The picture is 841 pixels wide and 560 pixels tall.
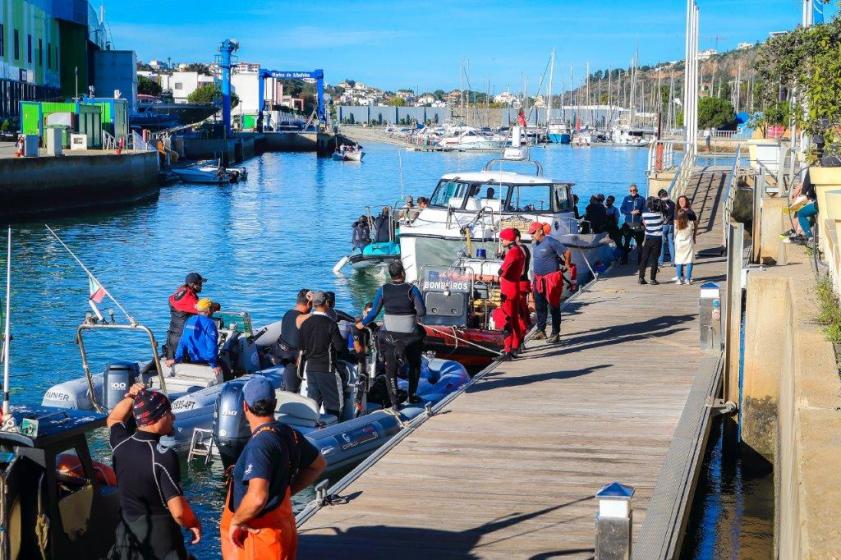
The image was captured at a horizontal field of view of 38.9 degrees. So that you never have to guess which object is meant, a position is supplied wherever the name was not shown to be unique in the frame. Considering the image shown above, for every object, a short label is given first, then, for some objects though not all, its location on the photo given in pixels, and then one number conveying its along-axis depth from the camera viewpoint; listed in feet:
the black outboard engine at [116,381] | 44.45
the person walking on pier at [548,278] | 52.75
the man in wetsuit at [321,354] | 40.32
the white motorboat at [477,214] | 80.53
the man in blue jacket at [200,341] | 47.80
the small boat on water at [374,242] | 100.58
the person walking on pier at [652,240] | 68.33
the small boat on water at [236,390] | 41.47
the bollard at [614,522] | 22.29
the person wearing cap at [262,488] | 20.79
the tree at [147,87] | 574.84
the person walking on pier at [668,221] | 76.13
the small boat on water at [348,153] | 363.39
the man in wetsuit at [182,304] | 47.98
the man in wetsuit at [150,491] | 21.76
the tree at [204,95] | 571.69
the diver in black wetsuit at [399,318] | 41.98
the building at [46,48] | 230.68
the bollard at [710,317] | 47.91
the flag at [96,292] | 43.55
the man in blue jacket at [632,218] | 81.56
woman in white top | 67.21
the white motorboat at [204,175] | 250.98
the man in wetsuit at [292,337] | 41.51
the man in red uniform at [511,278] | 48.96
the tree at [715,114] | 438.40
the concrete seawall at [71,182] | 151.94
